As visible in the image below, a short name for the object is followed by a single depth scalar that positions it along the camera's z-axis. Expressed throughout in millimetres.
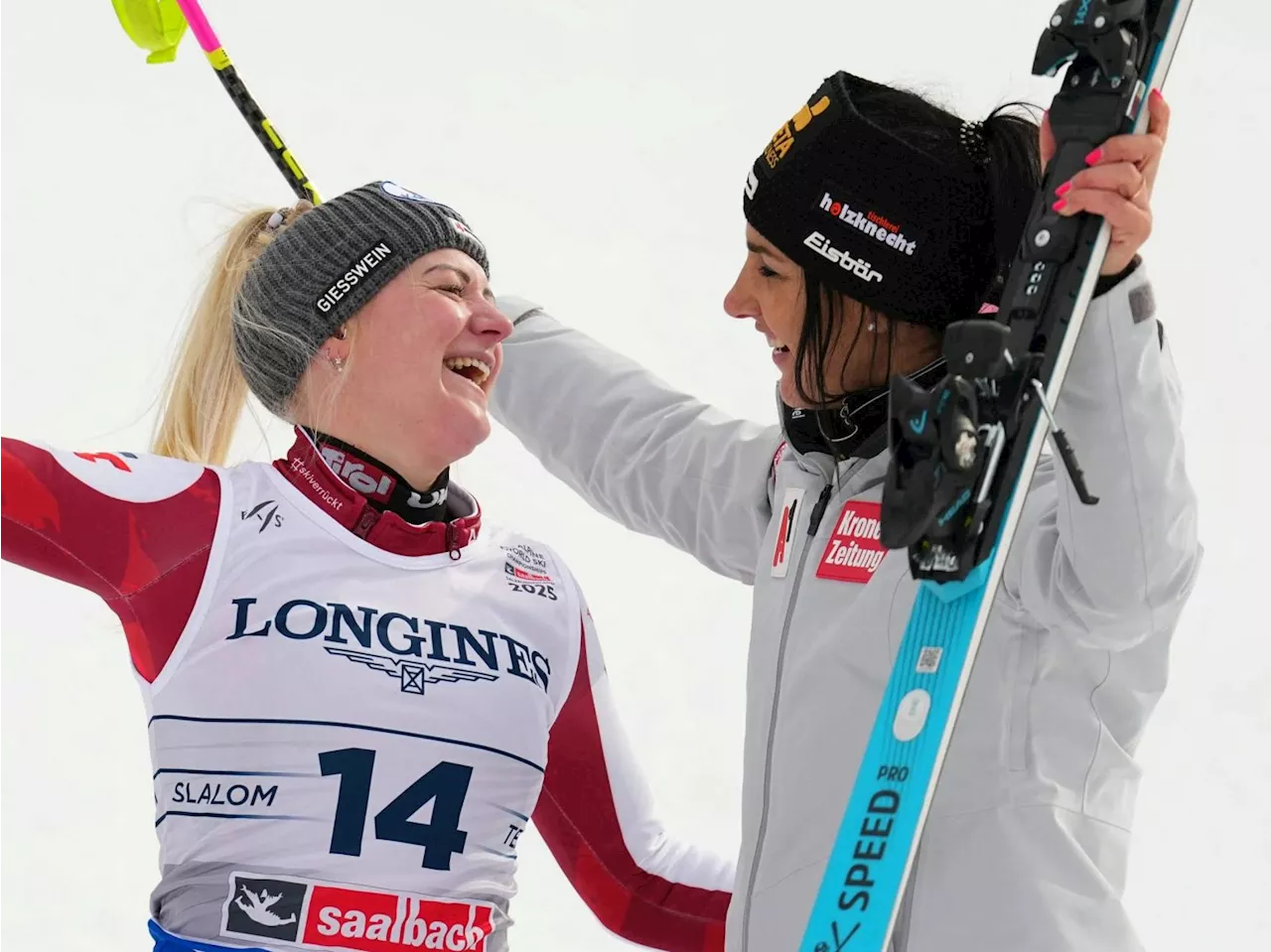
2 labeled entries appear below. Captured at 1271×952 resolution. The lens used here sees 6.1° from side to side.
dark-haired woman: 8546
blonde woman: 8727
